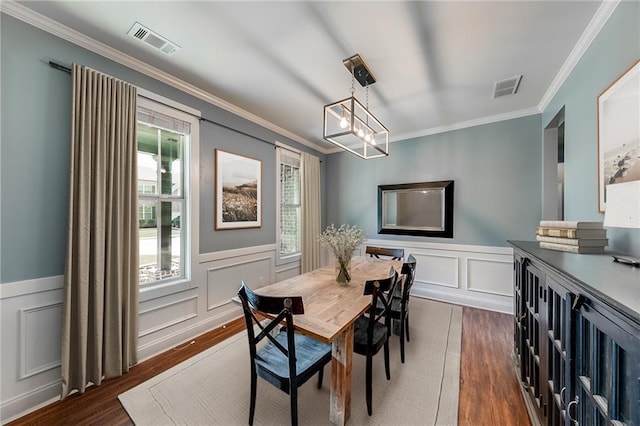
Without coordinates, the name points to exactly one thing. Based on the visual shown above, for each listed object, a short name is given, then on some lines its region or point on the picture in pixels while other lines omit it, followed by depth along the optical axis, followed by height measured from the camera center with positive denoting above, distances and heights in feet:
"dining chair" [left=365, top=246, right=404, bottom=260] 11.18 -1.82
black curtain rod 5.92 +3.63
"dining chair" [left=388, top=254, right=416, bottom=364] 7.33 -2.58
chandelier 6.91 +4.42
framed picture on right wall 4.25 +1.63
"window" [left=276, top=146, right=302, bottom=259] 13.17 +0.67
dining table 4.71 -2.19
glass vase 7.30 -1.78
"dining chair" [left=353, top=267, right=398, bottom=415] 5.46 -3.06
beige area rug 5.34 -4.56
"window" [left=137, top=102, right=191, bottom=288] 7.91 +0.64
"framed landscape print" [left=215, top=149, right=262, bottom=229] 9.88 +0.97
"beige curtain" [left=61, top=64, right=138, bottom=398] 6.02 -0.65
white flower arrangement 7.32 -1.09
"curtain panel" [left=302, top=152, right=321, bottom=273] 14.21 +0.09
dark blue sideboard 2.33 -1.60
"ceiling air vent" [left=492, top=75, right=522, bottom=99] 8.13 +4.56
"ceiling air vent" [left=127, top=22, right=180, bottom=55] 5.97 +4.57
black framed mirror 12.42 +0.27
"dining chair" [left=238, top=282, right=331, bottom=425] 4.45 -3.07
